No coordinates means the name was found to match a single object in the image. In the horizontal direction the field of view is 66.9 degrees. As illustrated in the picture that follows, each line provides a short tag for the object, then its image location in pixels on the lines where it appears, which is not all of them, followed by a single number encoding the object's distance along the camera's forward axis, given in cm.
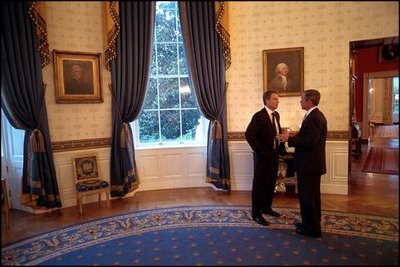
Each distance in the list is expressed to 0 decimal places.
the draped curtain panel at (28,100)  360
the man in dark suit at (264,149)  328
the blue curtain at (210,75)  452
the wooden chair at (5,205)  341
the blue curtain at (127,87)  432
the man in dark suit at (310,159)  290
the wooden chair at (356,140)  719
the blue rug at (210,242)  261
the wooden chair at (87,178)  394
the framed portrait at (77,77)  409
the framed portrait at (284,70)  449
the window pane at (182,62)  491
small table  445
